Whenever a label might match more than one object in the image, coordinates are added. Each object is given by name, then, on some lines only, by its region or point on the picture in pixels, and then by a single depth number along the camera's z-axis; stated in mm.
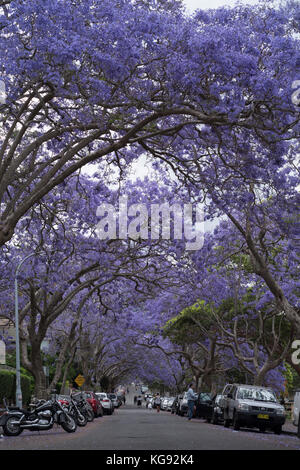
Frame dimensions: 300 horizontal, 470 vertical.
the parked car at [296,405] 24878
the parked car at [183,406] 42069
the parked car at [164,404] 66575
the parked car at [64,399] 30684
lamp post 26328
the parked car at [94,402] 36544
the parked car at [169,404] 64300
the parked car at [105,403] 44344
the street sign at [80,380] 45912
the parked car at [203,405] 34444
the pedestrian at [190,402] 33531
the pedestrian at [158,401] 56834
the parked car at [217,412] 29433
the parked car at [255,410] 23125
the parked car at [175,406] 46972
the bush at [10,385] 37241
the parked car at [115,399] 59297
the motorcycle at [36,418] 19688
